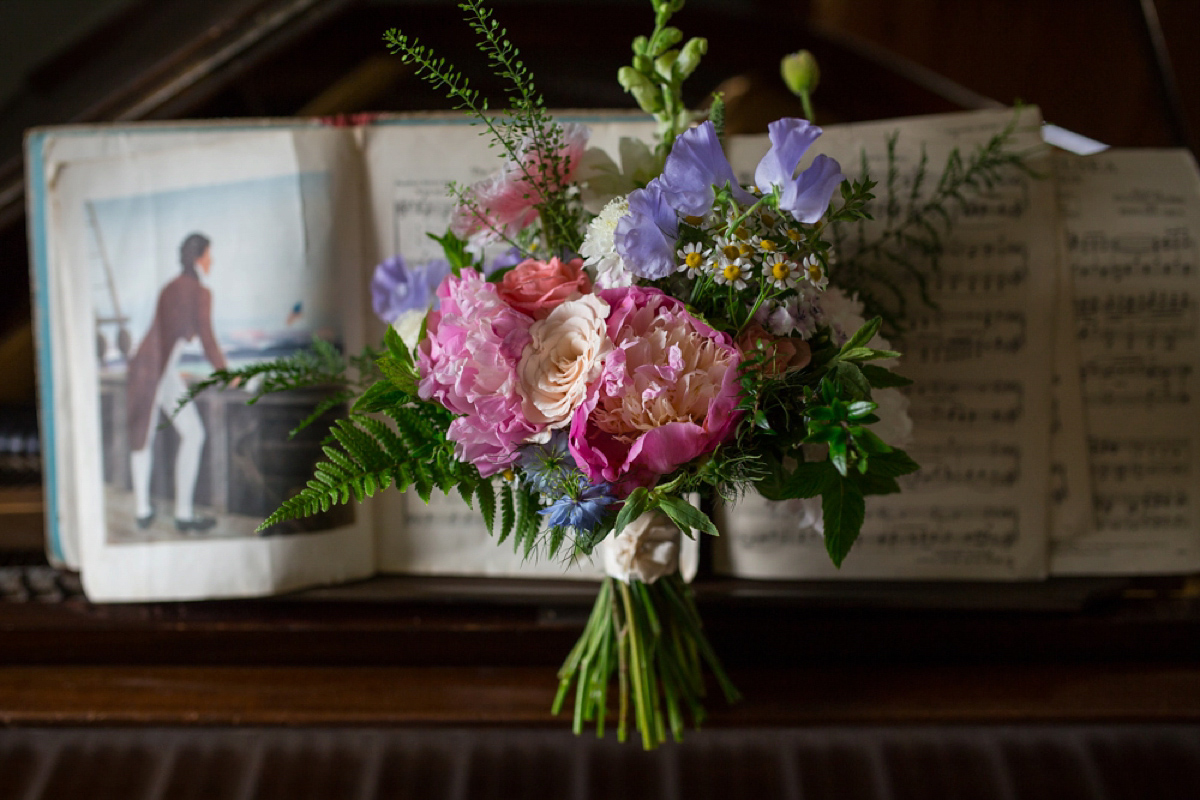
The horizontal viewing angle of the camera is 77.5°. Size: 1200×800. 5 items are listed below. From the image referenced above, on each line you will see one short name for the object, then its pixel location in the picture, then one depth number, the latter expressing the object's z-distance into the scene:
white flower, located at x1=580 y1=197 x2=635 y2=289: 0.53
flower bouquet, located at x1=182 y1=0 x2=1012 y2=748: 0.50
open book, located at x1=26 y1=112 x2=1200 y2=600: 0.84
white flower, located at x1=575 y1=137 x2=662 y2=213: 0.63
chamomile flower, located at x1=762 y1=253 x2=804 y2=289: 0.50
